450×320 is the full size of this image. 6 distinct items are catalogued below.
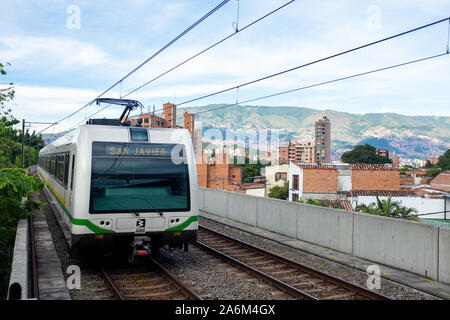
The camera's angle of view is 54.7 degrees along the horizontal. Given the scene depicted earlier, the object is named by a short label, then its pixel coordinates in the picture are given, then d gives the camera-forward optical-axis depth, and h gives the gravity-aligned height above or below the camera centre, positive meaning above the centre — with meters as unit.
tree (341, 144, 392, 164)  115.50 +4.78
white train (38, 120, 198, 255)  8.50 -0.46
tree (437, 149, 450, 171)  126.01 +4.53
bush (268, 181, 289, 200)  70.78 -3.52
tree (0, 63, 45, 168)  14.66 +1.49
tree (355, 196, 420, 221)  32.88 -2.77
